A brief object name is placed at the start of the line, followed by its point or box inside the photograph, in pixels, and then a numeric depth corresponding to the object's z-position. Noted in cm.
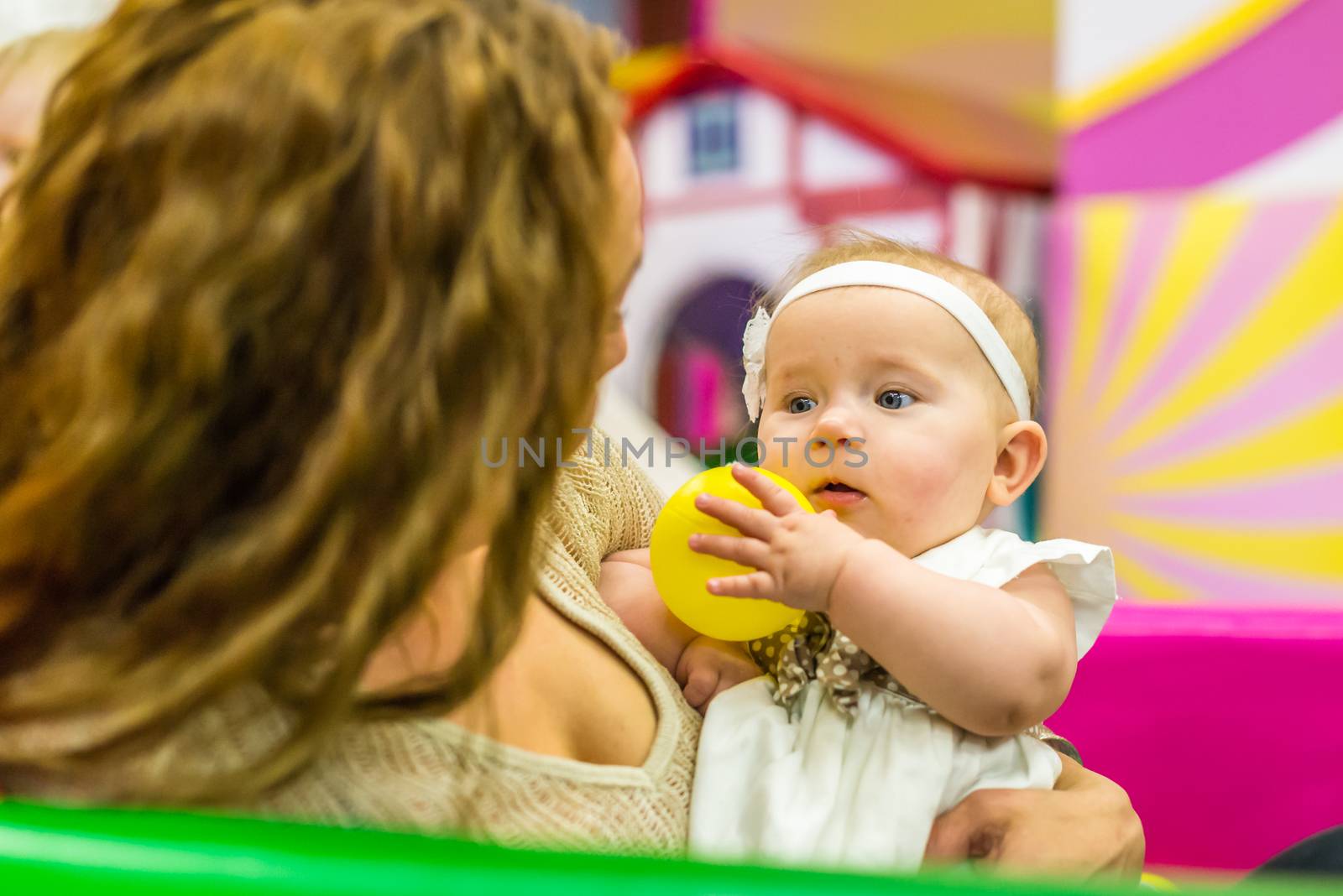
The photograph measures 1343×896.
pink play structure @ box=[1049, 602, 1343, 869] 95
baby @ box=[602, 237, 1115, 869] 62
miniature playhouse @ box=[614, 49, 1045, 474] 219
